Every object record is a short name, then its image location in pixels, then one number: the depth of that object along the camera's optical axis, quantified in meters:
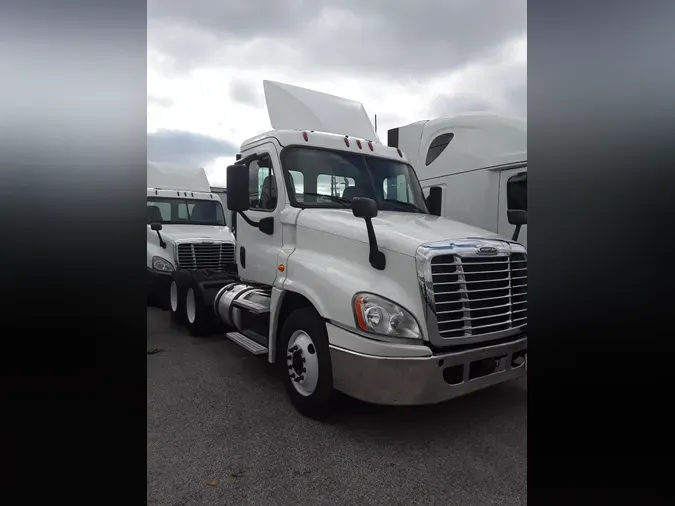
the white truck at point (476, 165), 6.43
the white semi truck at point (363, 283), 3.00
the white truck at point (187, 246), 6.40
